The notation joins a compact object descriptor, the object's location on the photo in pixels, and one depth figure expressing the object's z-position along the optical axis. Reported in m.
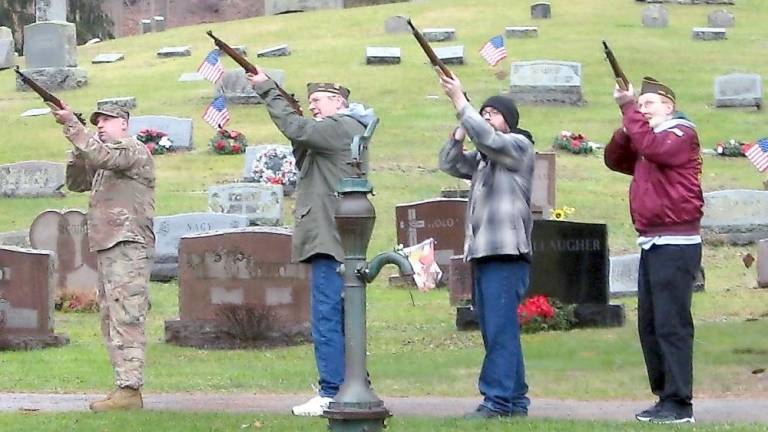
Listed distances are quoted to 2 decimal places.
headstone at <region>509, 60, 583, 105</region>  30.22
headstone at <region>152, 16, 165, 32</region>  53.47
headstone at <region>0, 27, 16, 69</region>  40.09
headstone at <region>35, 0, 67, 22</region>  35.75
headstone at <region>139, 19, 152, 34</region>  53.96
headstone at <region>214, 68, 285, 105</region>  30.59
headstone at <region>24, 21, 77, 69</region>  33.44
